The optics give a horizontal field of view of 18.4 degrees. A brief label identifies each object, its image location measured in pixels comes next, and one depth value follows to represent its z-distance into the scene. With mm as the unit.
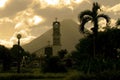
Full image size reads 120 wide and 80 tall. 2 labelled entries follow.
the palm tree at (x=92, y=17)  42031
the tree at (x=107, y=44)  61844
